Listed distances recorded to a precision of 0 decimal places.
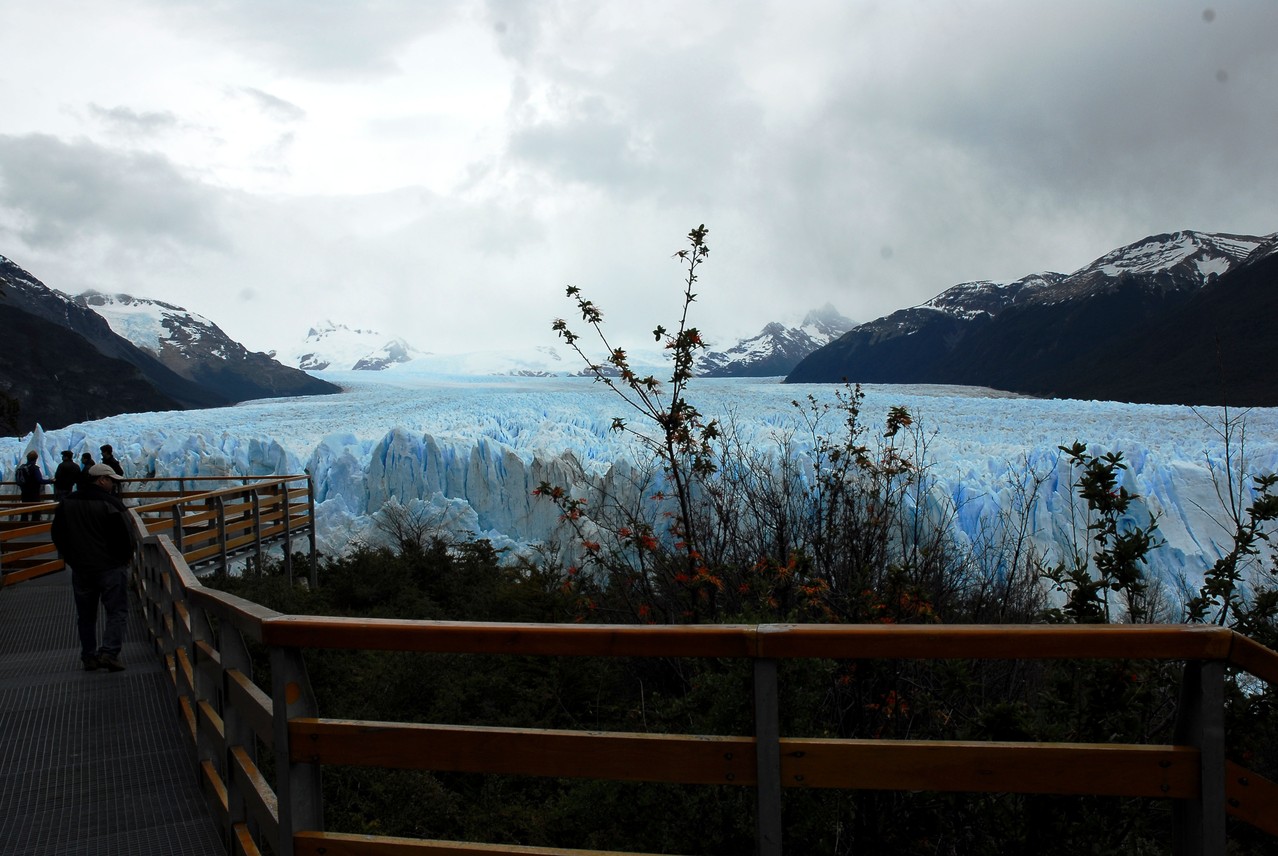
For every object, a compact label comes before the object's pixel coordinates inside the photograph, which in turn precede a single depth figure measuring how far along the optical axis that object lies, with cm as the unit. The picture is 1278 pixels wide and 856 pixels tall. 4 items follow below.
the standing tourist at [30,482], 1559
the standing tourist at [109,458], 1548
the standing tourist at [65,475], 1353
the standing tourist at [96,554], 609
